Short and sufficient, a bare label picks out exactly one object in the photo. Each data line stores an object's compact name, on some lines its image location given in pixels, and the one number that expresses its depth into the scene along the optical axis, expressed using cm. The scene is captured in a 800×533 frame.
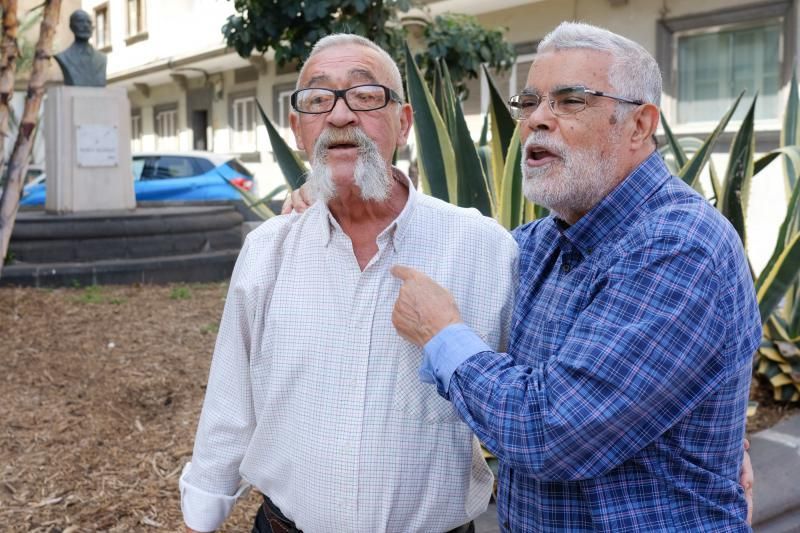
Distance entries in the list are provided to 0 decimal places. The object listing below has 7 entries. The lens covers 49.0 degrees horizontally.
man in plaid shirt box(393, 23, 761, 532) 139
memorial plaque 970
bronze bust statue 964
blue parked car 1336
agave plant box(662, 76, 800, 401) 334
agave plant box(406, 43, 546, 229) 325
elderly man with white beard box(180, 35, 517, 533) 171
